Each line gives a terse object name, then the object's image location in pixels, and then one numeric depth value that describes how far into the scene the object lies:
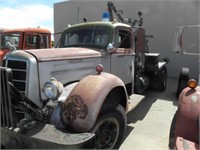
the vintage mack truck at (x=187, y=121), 1.94
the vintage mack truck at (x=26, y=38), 6.28
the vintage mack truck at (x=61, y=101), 1.86
